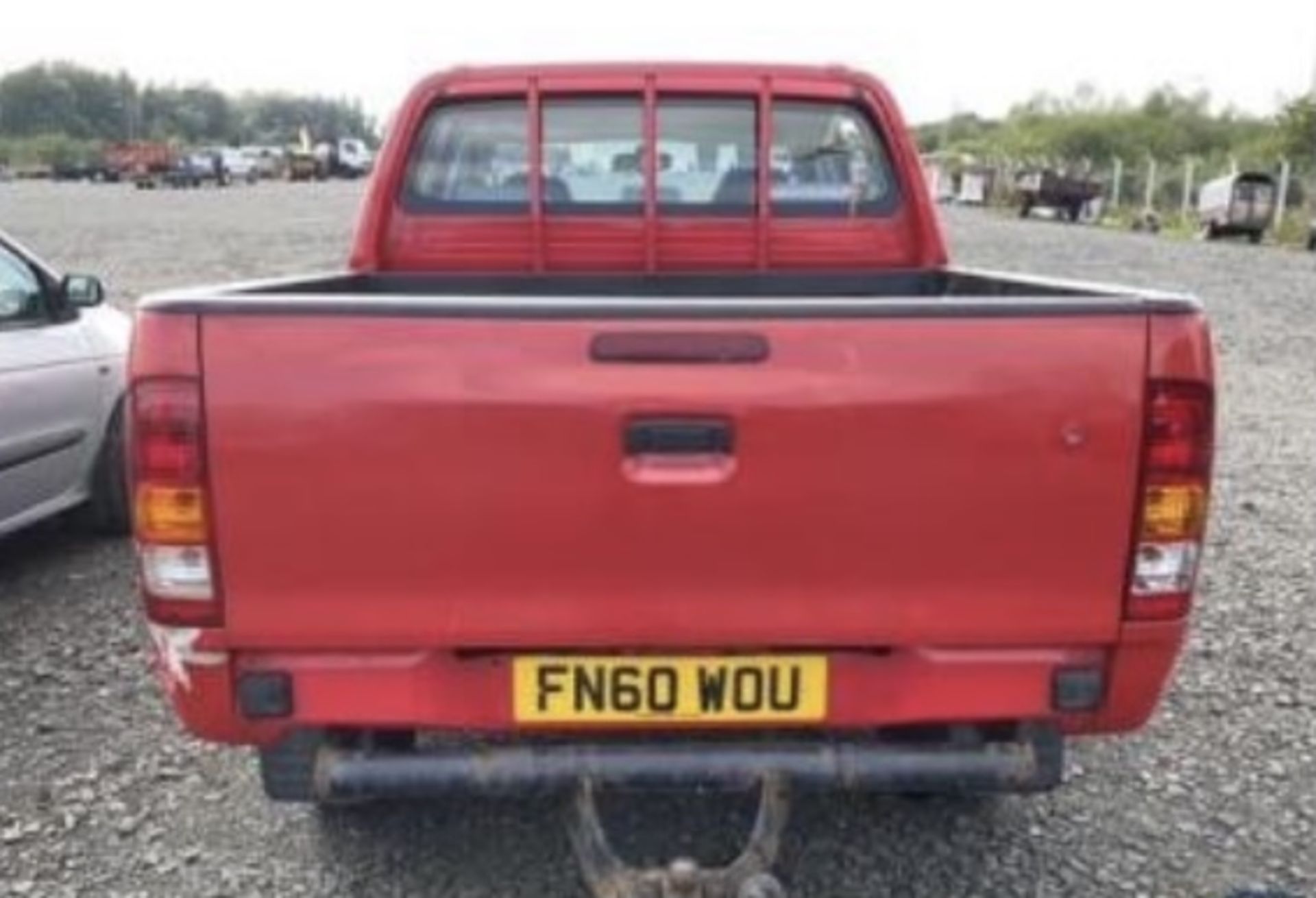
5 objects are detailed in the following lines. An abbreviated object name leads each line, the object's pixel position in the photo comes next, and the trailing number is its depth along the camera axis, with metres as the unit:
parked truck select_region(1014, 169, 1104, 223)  46.25
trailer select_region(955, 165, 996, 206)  58.31
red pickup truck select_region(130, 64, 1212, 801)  2.70
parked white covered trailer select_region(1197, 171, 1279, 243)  35.31
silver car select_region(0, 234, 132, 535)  5.52
